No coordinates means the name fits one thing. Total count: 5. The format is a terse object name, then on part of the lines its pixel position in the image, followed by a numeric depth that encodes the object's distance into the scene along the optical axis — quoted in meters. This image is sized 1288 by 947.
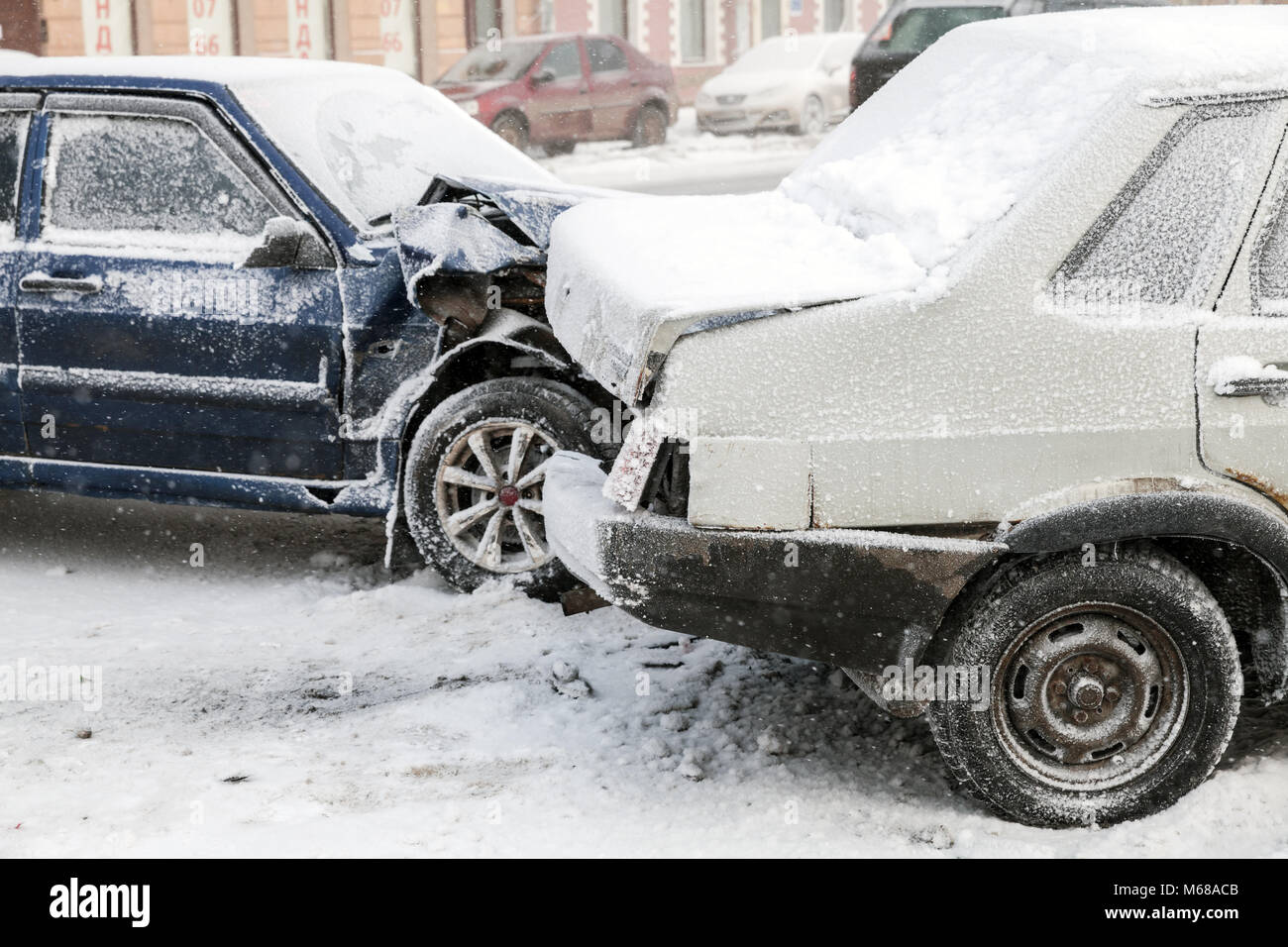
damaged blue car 5.61
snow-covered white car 3.62
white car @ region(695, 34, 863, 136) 25.06
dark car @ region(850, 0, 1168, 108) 17.17
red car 22.08
